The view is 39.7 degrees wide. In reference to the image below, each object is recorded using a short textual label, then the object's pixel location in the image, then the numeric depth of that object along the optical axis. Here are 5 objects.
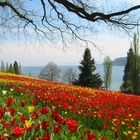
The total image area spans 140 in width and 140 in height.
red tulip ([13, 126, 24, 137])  1.97
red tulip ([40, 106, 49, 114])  2.60
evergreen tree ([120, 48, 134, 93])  25.22
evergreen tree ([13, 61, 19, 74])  51.02
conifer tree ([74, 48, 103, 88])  25.91
